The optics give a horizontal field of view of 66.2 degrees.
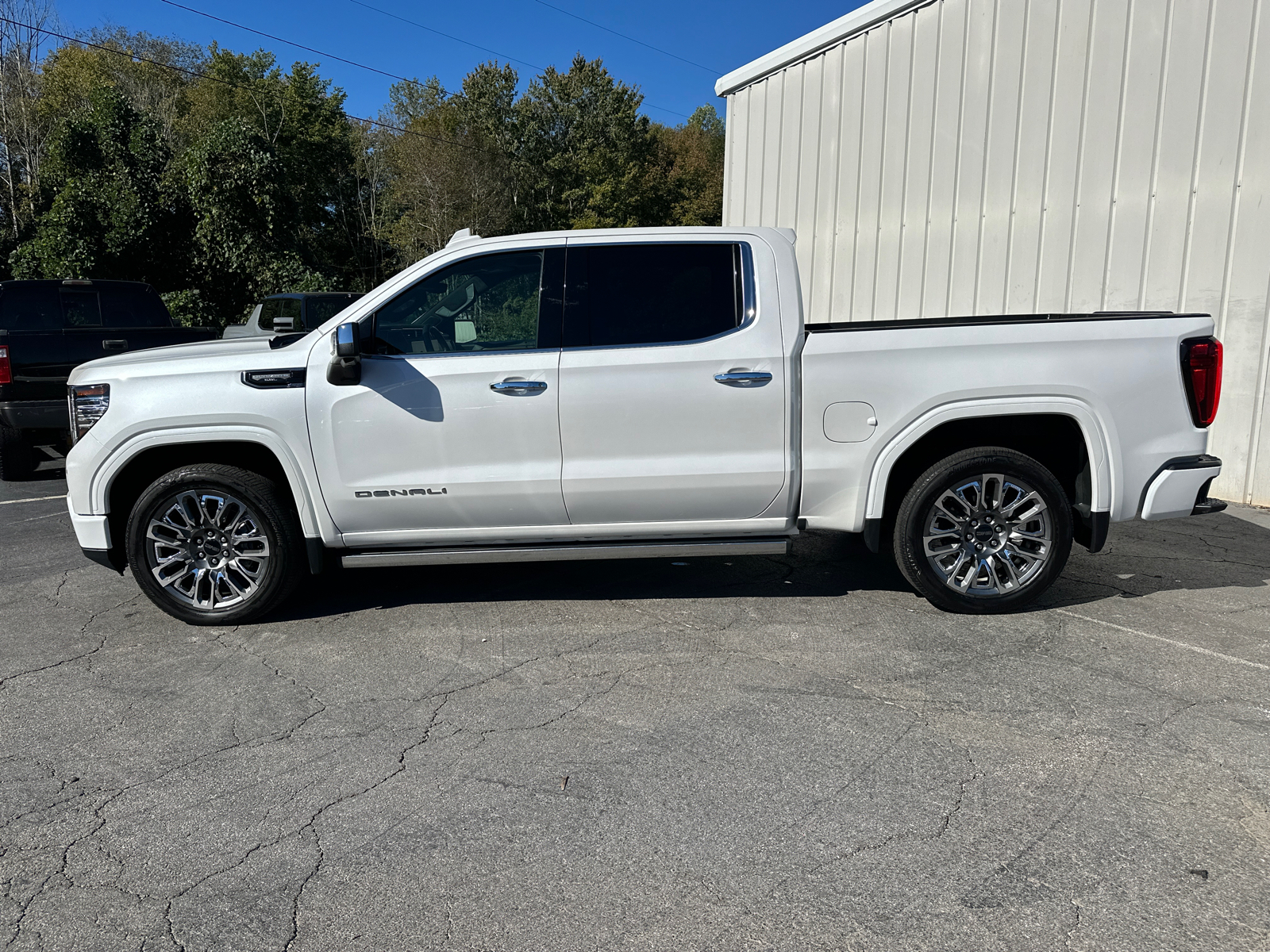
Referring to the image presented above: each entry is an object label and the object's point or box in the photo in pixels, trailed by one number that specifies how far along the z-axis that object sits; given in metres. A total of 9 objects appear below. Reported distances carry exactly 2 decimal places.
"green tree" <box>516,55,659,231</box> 55.81
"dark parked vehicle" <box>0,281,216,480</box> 9.01
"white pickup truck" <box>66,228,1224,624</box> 4.89
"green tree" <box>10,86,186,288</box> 23.52
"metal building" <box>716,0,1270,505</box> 7.86
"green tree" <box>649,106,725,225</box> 58.53
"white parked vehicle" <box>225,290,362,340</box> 15.54
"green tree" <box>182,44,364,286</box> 44.22
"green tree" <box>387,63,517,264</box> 42.62
